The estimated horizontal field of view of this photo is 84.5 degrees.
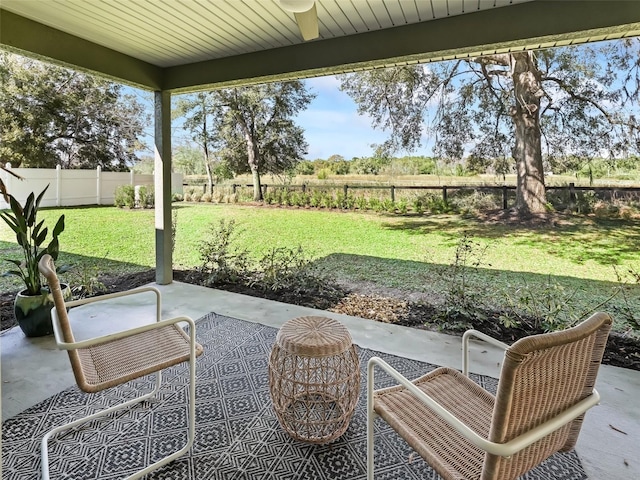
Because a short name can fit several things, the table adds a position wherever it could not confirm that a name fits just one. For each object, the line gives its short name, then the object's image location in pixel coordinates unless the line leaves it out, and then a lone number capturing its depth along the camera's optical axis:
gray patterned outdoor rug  1.70
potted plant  3.04
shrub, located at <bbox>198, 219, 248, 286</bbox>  4.81
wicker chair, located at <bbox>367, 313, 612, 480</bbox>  0.99
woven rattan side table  1.80
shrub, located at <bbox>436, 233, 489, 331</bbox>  3.49
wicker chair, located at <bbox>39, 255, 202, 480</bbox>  1.55
